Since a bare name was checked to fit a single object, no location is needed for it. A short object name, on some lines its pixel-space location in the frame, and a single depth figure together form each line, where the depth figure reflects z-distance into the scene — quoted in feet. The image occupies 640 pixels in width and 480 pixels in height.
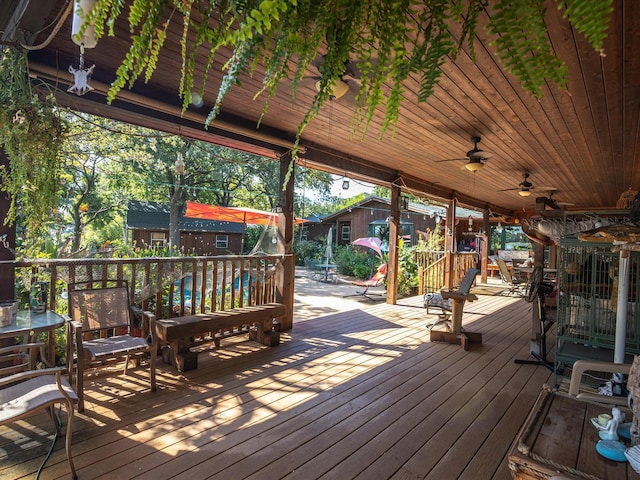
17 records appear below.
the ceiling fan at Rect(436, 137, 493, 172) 14.20
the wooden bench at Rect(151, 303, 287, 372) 10.85
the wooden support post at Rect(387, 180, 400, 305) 22.85
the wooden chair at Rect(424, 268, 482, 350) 15.11
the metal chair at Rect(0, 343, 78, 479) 5.64
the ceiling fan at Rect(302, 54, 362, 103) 8.29
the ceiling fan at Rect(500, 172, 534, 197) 21.45
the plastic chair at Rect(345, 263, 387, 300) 26.07
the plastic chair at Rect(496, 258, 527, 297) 30.73
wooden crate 4.26
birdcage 9.93
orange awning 29.81
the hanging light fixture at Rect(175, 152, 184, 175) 15.74
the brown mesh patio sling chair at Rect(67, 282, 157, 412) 8.52
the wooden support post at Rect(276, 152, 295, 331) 15.89
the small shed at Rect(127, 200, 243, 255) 55.72
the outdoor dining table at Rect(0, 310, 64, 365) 7.15
